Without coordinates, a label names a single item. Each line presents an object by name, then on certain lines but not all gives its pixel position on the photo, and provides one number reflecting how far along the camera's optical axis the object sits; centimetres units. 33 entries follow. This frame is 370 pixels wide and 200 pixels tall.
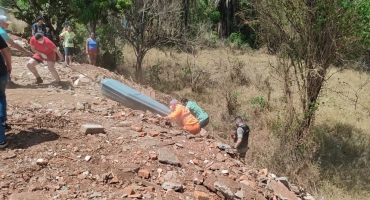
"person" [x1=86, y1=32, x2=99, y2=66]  1030
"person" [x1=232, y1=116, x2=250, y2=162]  629
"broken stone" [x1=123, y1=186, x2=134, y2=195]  342
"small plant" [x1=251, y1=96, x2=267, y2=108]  1073
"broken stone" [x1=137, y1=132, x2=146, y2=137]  466
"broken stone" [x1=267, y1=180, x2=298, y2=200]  432
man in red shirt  623
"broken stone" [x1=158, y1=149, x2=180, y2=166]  409
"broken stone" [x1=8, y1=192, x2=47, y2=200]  319
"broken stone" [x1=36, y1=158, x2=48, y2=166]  367
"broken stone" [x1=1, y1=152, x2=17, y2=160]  371
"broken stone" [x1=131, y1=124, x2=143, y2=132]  484
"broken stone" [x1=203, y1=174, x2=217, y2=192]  387
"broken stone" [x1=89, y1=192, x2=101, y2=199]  335
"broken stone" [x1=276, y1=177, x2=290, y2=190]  484
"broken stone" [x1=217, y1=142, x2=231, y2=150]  488
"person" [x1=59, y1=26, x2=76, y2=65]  928
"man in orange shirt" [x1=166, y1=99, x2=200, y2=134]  597
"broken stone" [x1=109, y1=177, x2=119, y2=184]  359
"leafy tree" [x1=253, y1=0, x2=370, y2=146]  731
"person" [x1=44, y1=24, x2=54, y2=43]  942
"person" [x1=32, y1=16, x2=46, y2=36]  866
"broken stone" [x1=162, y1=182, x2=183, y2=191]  364
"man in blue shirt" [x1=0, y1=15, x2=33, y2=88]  506
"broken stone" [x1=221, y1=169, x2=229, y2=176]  422
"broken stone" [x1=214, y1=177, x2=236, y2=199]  379
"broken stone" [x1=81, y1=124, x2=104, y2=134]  441
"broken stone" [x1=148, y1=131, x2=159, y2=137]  477
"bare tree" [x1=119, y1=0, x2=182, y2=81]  1297
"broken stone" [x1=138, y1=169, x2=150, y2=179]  375
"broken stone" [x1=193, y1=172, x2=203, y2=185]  390
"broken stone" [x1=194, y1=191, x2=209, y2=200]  360
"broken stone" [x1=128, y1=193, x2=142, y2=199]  338
